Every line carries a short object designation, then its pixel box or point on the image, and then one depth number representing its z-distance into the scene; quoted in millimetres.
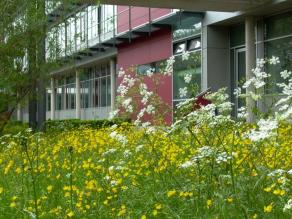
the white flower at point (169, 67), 5047
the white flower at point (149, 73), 5431
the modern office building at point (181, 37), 12500
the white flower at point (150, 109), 4754
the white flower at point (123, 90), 4959
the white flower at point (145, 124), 4348
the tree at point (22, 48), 10320
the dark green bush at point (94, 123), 9691
